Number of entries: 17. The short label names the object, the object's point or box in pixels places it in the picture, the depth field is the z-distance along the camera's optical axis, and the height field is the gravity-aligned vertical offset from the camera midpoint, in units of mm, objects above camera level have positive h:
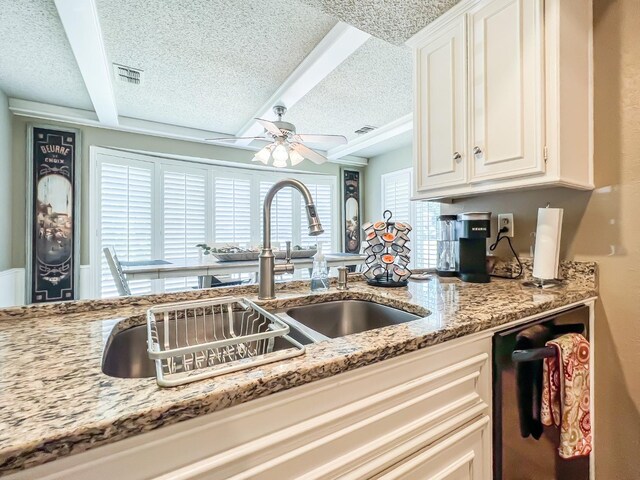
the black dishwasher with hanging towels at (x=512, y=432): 876 -573
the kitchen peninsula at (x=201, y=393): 406 -246
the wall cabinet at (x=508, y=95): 1088 +581
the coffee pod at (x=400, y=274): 1391 -152
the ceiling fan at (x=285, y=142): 2688 +951
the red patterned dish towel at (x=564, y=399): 961 -508
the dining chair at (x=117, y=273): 2238 -227
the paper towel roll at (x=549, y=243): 1249 -15
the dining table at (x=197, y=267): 2454 -227
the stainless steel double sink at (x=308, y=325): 817 -298
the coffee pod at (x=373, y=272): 1435 -148
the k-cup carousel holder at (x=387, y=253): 1398 -59
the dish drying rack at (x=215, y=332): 616 -265
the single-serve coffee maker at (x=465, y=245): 1437 -24
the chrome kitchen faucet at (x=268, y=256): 1125 -54
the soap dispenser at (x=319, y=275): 1314 -147
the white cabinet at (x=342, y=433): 448 -349
